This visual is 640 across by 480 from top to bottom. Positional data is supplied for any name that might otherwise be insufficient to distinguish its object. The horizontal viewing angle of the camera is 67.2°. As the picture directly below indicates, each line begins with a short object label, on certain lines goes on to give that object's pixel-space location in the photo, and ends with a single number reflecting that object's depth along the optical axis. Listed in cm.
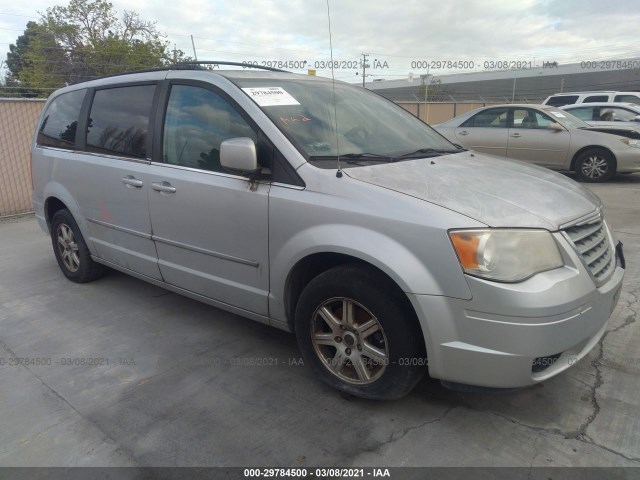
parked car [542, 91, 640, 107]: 1448
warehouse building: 3728
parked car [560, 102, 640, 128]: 1066
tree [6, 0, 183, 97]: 2775
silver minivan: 217
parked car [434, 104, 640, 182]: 912
